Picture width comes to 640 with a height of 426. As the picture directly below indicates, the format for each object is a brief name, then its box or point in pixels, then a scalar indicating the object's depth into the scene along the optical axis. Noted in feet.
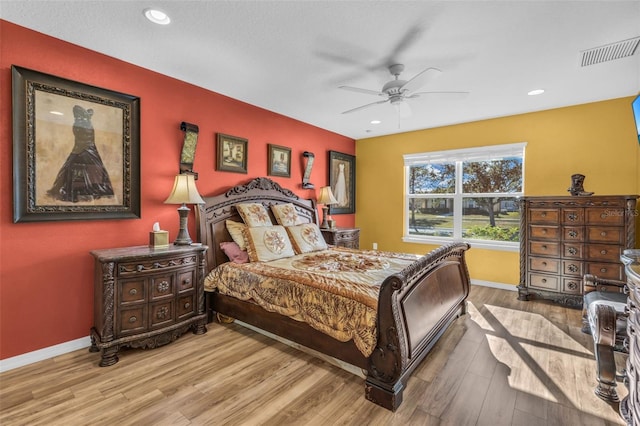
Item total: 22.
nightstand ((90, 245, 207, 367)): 7.80
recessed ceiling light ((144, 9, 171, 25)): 6.92
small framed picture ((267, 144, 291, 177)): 14.24
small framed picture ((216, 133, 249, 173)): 12.08
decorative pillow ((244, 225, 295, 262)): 10.64
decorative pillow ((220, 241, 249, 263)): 10.72
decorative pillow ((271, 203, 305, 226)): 13.28
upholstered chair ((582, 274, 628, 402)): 6.43
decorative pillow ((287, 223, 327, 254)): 12.30
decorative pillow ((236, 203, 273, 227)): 11.86
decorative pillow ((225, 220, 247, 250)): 11.14
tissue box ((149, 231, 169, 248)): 9.17
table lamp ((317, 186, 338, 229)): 16.08
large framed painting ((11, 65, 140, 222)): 7.59
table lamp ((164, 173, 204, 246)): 9.77
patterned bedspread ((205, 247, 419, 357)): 6.77
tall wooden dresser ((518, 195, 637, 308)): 11.16
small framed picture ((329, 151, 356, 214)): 18.20
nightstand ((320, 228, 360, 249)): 15.17
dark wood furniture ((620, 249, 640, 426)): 4.06
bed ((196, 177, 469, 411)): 6.25
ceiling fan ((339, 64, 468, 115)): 8.05
